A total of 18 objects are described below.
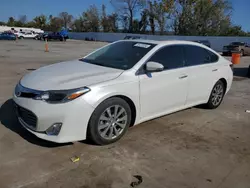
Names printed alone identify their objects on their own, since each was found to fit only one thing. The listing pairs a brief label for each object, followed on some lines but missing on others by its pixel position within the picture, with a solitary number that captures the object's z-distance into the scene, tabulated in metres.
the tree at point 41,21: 89.56
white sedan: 3.31
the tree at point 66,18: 91.45
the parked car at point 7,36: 42.47
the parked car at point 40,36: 47.51
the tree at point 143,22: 58.88
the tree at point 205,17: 45.53
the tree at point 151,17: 55.02
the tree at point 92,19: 74.88
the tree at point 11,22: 90.62
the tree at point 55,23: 86.12
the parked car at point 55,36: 46.47
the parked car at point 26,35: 50.70
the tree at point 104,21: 70.94
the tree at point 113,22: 68.50
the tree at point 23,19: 98.78
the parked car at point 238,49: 24.24
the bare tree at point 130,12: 63.49
